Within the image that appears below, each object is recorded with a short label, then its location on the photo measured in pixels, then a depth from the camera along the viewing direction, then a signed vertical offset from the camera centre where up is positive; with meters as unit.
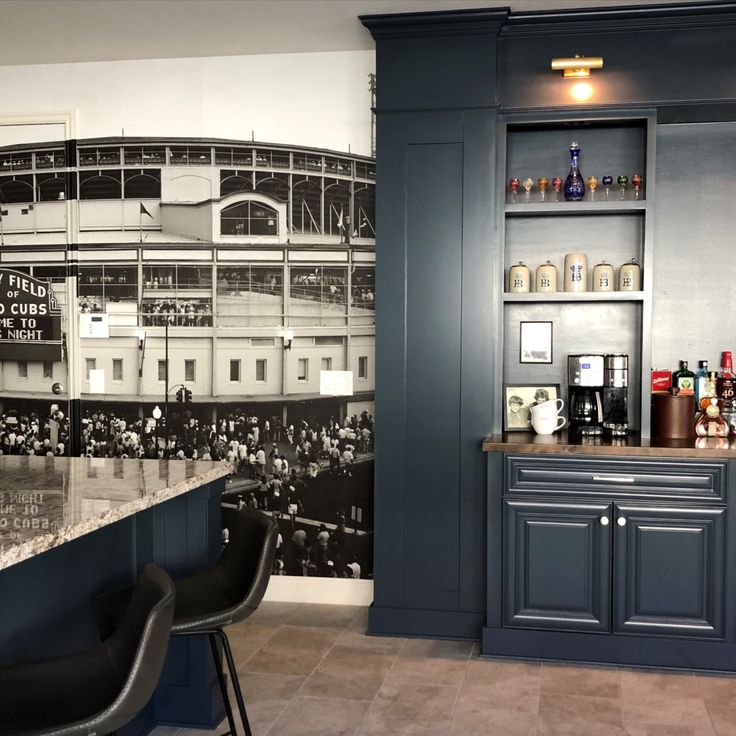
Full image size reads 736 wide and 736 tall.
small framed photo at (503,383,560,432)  4.32 -0.23
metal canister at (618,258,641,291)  4.07 +0.35
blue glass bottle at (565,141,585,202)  4.14 +0.80
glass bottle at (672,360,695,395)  4.24 -0.12
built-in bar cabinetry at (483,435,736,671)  3.65 -0.85
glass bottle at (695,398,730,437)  4.07 -0.33
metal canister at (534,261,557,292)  4.19 +0.36
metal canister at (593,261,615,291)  4.13 +0.36
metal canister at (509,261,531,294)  4.20 +0.35
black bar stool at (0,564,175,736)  1.72 -0.71
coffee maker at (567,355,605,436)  4.16 -0.20
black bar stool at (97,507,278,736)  2.39 -0.71
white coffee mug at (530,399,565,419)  4.06 -0.27
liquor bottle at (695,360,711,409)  4.22 -0.14
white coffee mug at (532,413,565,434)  4.06 -0.33
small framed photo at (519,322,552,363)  4.40 +0.05
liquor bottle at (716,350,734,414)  4.18 -0.15
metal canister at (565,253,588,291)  4.17 +0.38
